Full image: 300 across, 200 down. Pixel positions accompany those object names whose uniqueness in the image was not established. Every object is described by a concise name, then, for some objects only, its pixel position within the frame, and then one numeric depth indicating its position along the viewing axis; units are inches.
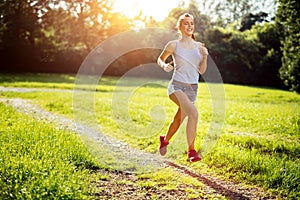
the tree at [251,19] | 2529.5
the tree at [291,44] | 1036.5
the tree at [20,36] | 1262.5
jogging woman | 213.8
